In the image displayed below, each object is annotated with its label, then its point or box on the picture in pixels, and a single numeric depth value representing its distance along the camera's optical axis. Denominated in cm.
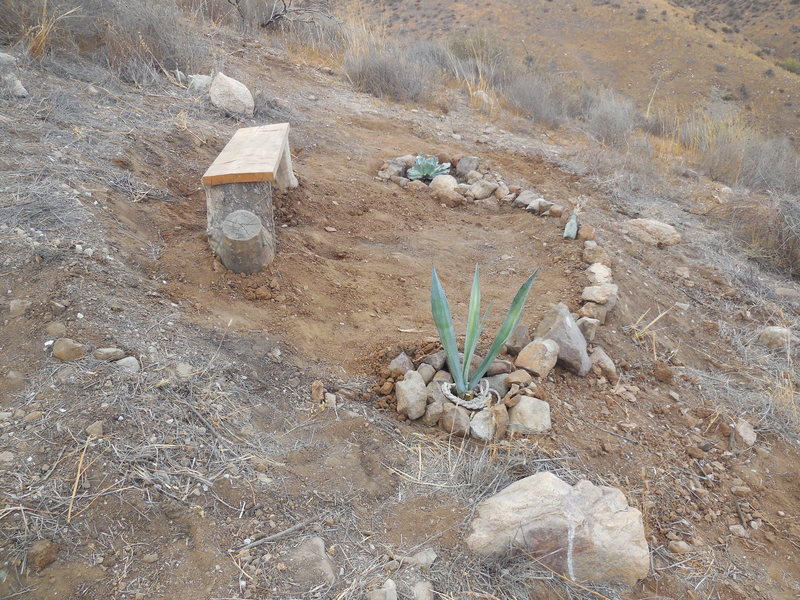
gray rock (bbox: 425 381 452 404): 220
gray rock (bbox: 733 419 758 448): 239
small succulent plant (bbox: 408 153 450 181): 489
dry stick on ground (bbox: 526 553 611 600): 154
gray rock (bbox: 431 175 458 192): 468
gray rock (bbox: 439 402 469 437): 208
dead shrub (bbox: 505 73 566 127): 717
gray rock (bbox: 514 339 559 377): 244
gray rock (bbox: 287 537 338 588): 145
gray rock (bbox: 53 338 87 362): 185
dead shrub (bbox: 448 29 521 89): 809
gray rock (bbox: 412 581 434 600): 146
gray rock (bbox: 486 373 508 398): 232
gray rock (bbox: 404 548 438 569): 154
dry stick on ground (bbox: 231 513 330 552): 149
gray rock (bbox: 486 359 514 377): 240
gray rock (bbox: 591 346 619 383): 263
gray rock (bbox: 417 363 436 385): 232
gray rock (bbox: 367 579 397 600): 143
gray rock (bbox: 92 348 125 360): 190
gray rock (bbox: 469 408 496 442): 206
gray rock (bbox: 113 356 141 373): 189
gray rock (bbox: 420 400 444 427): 214
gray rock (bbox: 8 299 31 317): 201
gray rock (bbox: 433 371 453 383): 229
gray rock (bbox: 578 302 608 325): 297
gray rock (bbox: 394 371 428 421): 214
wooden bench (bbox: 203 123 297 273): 265
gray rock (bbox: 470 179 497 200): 469
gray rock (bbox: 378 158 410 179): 486
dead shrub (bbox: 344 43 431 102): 692
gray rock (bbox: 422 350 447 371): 236
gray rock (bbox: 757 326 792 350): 319
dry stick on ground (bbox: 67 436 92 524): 143
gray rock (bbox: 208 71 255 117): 483
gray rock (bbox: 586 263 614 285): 324
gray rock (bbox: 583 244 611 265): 344
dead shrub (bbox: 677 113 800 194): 584
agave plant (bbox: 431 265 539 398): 212
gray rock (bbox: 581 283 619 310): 305
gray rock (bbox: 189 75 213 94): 500
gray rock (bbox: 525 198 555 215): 428
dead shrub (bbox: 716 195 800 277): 429
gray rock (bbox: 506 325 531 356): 261
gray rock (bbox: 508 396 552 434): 209
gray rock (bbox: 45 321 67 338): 194
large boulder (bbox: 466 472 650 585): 156
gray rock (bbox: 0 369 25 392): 173
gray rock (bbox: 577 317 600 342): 284
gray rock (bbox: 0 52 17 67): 389
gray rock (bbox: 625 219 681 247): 429
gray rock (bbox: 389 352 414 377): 231
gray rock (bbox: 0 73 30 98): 369
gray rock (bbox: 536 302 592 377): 255
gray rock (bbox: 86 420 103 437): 163
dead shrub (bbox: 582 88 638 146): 679
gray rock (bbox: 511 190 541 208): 450
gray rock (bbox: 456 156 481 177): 508
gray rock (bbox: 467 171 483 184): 495
